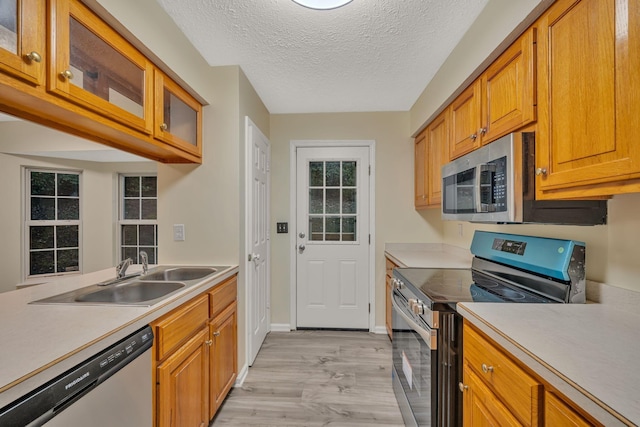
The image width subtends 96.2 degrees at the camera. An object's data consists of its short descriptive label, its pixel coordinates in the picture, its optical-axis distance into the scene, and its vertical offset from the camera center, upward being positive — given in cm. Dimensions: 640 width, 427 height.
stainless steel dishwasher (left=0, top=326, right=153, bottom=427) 69 -51
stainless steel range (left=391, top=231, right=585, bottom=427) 122 -39
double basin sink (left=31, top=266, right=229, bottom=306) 129 -39
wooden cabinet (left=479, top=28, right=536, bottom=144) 122 +60
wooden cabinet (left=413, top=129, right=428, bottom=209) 269 +43
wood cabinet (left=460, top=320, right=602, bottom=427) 71 -52
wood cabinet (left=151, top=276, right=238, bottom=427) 121 -74
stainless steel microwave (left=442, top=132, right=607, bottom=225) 120 +9
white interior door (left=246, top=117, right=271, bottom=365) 232 -21
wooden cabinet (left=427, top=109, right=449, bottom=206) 223 +50
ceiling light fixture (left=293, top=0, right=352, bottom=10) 138 +102
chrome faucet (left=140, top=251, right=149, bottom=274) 177 -30
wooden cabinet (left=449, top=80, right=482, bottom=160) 171 +60
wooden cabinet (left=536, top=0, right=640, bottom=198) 83 +38
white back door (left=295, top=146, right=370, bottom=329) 310 -25
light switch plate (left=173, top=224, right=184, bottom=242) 209 -14
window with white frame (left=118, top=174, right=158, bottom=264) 202 -2
